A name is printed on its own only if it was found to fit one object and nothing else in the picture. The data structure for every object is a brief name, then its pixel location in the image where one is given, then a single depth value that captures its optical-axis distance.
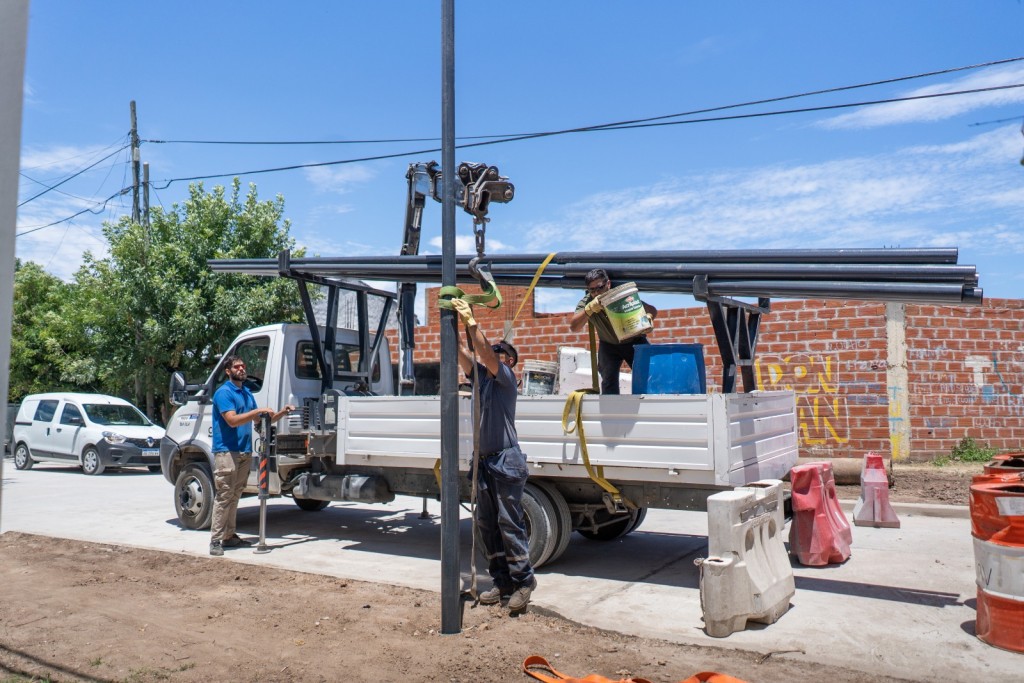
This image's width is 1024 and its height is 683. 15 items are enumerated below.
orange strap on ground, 4.04
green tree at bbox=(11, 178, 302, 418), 17.84
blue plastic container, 6.45
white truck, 6.27
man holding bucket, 6.66
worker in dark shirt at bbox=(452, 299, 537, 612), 5.64
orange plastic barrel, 4.75
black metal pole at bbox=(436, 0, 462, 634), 5.06
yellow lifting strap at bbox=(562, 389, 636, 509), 6.59
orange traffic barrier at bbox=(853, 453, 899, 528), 8.98
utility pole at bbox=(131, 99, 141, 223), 23.17
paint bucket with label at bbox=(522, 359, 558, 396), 9.00
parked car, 16.88
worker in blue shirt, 8.18
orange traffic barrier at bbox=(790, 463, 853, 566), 7.05
